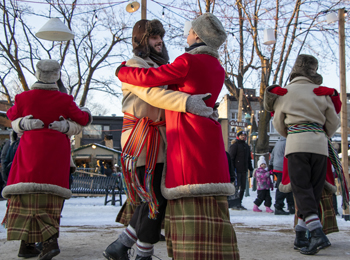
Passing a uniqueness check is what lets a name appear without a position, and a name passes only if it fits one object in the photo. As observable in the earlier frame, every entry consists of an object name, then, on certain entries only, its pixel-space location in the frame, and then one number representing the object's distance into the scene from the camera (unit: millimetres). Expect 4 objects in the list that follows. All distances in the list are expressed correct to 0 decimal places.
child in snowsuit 8039
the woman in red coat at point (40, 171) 3154
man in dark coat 8826
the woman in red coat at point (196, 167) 2244
